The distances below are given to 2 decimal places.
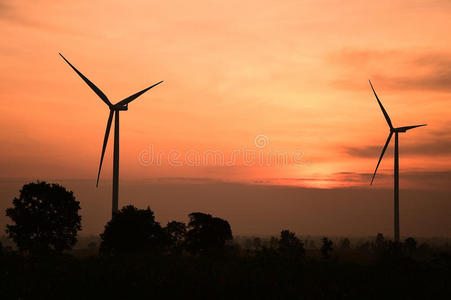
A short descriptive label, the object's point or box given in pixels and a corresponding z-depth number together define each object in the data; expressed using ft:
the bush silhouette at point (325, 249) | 457.27
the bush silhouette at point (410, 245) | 602.44
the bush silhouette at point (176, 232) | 425.69
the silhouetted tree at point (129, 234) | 362.94
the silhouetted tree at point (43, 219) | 350.43
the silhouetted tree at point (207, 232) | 387.14
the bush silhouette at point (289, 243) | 445.37
